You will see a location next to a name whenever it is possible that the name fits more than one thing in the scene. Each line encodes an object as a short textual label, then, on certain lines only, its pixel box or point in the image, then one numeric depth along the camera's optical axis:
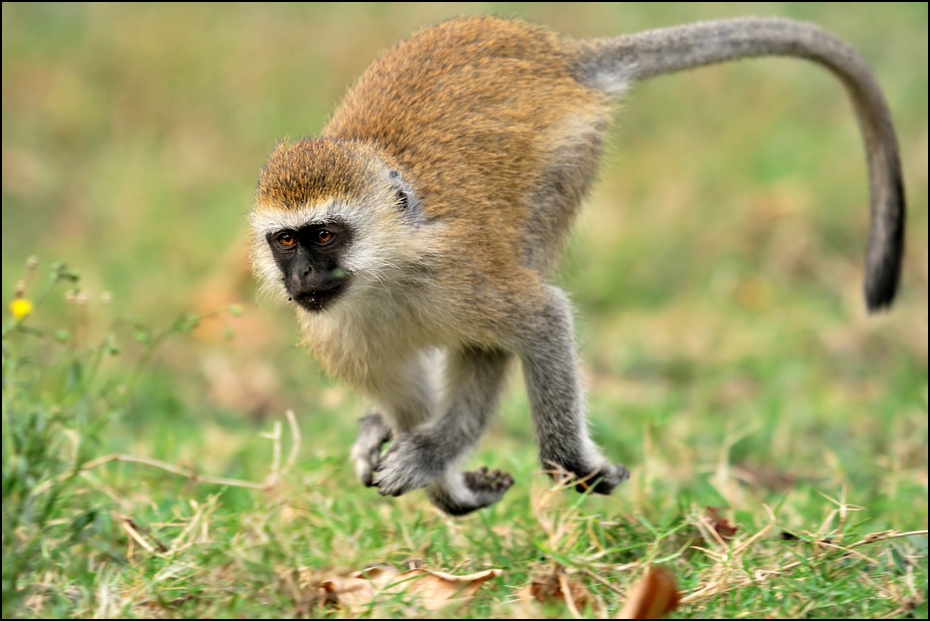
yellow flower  8.24
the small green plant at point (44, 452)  7.40
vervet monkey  9.73
